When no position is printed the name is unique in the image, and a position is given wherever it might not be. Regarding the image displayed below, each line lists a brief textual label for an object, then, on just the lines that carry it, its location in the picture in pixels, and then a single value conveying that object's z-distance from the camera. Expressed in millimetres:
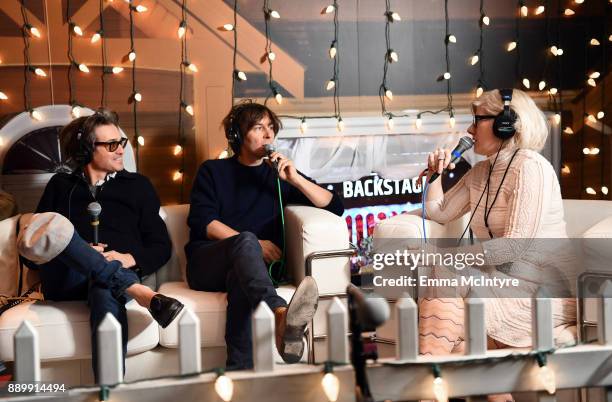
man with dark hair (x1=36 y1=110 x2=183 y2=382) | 3193
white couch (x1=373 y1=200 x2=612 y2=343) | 3135
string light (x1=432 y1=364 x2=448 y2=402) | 1809
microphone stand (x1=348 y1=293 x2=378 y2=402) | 1610
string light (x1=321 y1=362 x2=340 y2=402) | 1771
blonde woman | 2572
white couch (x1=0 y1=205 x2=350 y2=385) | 2826
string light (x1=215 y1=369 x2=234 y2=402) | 1734
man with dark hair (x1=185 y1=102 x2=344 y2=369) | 3023
